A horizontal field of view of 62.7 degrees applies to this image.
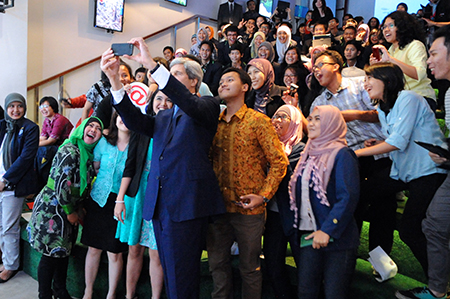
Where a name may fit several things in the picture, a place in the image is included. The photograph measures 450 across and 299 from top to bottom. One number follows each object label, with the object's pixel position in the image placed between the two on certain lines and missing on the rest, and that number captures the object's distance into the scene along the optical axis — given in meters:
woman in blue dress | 2.30
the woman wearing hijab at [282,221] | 2.07
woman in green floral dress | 2.54
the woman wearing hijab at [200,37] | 6.46
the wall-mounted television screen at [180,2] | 8.59
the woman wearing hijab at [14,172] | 3.33
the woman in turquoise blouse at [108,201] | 2.54
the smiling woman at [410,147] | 1.96
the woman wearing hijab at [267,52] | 4.56
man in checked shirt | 2.30
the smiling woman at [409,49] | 2.41
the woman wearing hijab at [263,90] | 2.81
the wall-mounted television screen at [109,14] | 7.02
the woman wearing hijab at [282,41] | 5.35
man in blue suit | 1.73
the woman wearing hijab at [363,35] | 5.83
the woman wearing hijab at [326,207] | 1.74
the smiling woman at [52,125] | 4.32
